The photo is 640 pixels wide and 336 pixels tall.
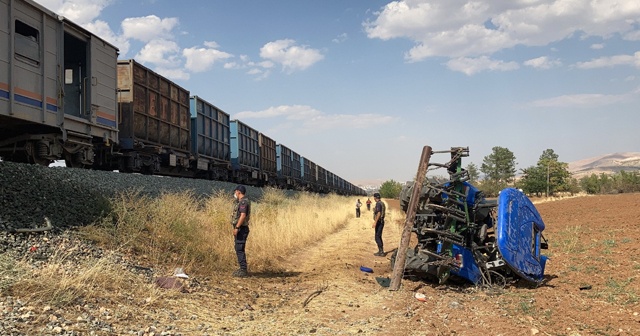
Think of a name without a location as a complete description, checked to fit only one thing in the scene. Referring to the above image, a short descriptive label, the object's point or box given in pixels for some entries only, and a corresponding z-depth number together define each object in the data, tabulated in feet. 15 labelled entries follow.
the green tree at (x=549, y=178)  286.66
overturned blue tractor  22.23
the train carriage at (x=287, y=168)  112.16
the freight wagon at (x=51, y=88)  25.85
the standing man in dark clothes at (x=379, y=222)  38.91
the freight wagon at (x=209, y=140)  59.36
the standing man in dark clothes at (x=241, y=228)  25.07
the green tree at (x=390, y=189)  368.07
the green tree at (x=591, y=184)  292.81
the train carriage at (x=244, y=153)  77.20
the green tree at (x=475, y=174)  335.01
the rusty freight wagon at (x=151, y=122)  42.11
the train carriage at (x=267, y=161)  93.09
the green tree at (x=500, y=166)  335.06
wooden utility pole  22.07
